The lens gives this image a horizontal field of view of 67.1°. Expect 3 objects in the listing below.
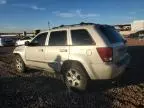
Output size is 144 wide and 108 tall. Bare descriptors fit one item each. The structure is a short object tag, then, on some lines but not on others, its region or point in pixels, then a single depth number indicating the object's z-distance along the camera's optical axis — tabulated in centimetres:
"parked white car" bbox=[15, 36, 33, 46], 1239
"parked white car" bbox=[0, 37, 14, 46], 1290
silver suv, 291
